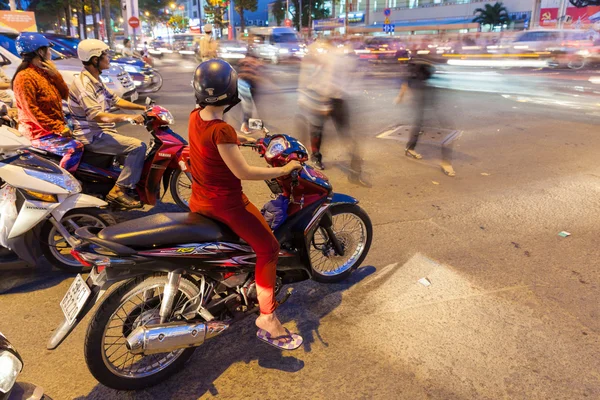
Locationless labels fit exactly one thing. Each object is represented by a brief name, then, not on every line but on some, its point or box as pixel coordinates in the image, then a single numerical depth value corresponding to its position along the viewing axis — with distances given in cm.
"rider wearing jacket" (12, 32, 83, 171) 467
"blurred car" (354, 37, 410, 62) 3036
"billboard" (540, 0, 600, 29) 4959
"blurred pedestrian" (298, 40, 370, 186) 719
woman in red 268
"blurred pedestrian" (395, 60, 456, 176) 754
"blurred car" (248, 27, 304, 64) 3028
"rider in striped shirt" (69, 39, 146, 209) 485
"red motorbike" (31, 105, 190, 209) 500
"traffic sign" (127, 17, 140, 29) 3003
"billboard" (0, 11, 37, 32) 2244
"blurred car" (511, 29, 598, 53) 2539
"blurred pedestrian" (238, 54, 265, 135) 930
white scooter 386
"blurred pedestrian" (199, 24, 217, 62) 1313
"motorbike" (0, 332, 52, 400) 194
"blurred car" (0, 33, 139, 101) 1120
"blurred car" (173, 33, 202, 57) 4147
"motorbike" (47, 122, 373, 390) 264
